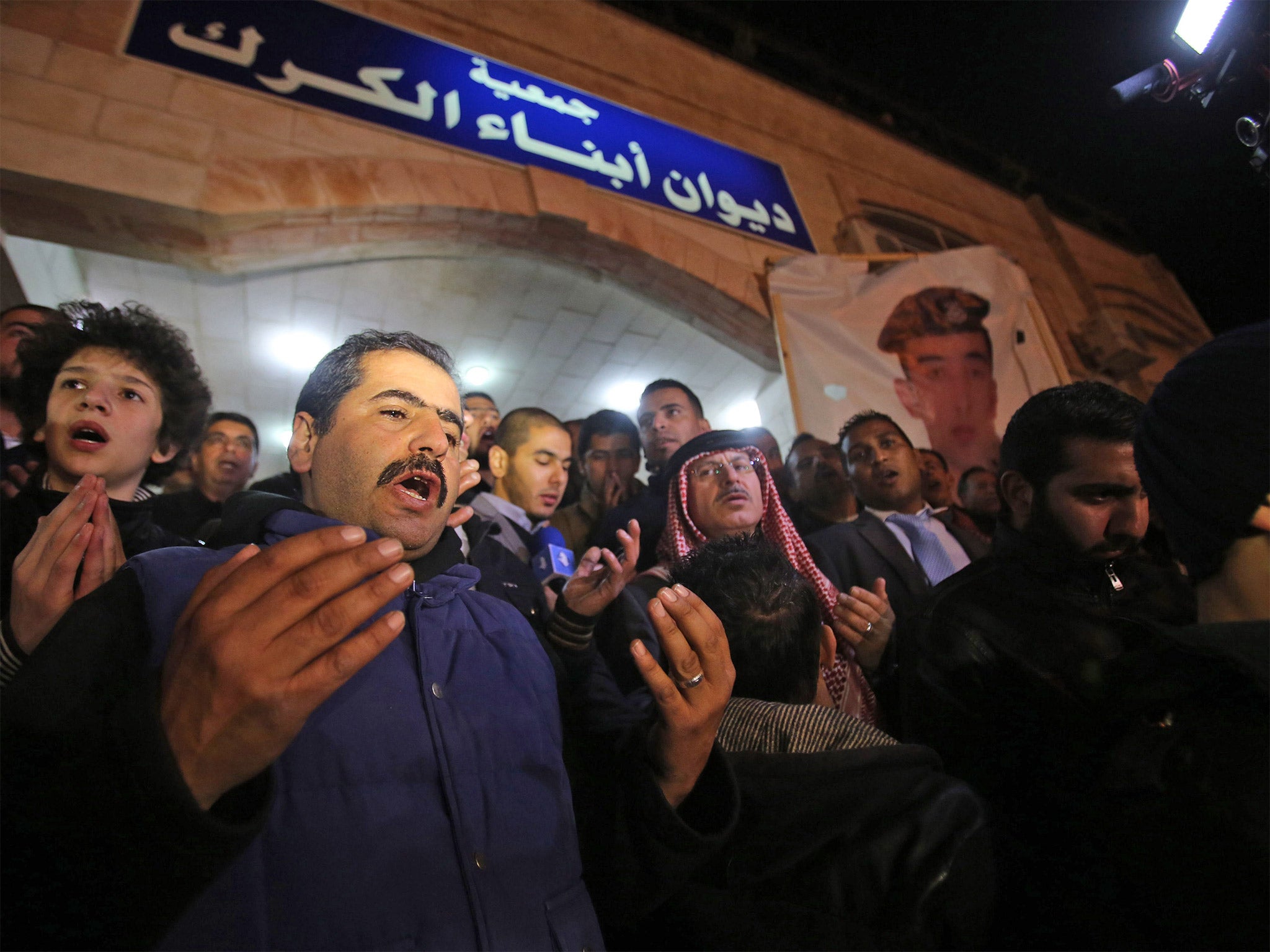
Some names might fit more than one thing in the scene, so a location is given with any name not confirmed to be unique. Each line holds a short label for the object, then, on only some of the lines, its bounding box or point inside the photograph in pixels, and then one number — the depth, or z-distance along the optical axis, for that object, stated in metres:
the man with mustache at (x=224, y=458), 3.12
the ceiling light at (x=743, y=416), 6.59
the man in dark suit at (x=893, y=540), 2.23
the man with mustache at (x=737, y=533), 1.79
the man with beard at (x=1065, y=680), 0.94
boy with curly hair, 1.16
